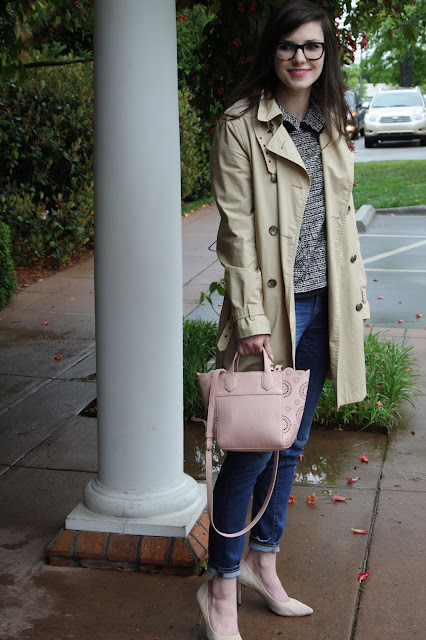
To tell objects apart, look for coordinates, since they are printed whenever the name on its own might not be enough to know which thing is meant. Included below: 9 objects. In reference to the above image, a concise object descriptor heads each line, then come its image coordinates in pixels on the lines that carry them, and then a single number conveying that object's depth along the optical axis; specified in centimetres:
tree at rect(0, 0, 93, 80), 550
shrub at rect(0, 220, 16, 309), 748
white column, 301
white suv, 2686
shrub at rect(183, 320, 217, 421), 482
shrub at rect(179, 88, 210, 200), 1284
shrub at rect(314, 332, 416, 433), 470
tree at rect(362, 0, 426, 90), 4540
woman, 255
